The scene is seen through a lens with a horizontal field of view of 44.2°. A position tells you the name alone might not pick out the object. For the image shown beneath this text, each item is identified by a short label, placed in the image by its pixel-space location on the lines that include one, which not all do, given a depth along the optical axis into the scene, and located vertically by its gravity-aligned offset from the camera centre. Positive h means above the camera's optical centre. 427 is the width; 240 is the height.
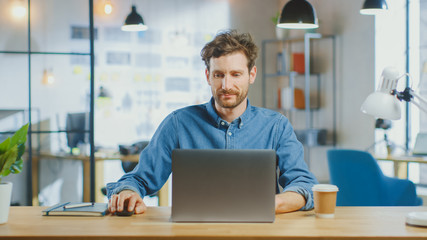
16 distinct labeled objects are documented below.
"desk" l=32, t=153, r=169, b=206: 4.52 -0.58
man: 2.22 -0.08
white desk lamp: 1.84 +0.03
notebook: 1.86 -0.36
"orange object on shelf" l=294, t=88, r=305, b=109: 6.84 +0.12
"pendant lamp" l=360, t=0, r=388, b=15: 4.81 +0.94
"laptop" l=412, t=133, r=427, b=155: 4.75 -0.32
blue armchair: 3.74 -0.55
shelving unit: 6.62 +0.40
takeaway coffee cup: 1.80 -0.31
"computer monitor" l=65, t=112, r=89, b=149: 4.55 -0.15
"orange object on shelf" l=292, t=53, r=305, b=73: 6.81 +0.59
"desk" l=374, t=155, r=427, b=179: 4.61 -0.46
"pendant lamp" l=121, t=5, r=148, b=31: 5.63 +0.93
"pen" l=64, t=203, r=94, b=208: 1.93 -0.36
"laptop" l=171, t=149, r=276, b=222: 1.64 -0.20
